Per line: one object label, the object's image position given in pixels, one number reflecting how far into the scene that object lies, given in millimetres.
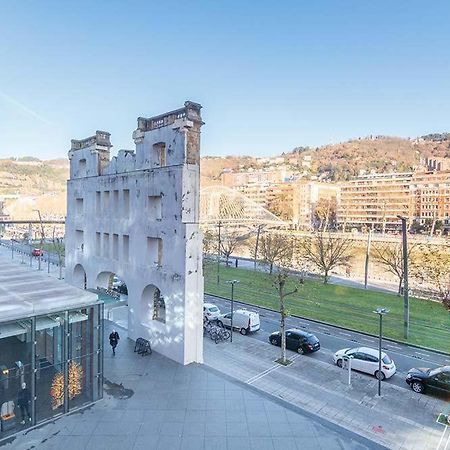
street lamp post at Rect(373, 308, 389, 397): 17441
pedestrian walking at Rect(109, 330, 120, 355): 21312
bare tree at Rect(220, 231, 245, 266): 56091
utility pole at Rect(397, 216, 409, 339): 25031
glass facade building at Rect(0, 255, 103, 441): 14045
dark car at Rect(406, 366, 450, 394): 17453
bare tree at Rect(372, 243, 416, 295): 40347
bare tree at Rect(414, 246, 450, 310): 38712
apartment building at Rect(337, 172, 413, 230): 133250
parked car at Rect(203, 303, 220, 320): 28145
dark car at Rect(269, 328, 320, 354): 22672
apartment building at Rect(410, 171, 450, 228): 116125
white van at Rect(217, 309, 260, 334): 25984
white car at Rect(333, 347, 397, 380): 19297
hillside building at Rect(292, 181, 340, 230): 167125
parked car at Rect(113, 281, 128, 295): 38125
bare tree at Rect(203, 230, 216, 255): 66000
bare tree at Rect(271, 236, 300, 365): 21312
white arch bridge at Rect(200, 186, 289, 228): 150625
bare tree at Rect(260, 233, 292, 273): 48750
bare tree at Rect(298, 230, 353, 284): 44369
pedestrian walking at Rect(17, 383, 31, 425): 13992
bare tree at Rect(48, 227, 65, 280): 62238
